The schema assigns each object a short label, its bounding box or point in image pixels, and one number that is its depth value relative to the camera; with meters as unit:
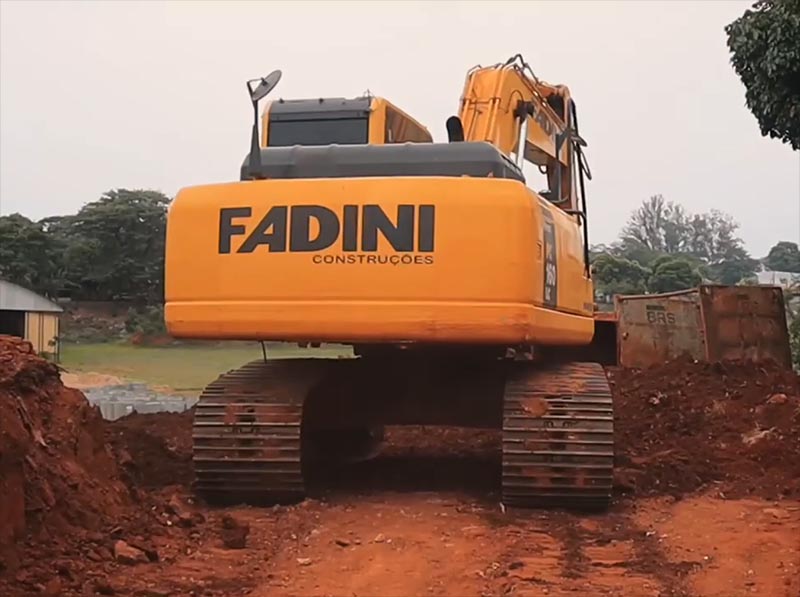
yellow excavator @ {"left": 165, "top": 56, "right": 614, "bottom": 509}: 6.48
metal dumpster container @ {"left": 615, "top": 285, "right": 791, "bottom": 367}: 14.05
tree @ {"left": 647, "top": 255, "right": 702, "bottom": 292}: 35.91
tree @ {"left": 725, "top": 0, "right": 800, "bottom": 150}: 11.01
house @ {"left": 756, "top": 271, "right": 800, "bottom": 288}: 44.46
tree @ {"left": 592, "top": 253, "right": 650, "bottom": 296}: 33.12
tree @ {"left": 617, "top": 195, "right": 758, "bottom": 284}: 67.69
